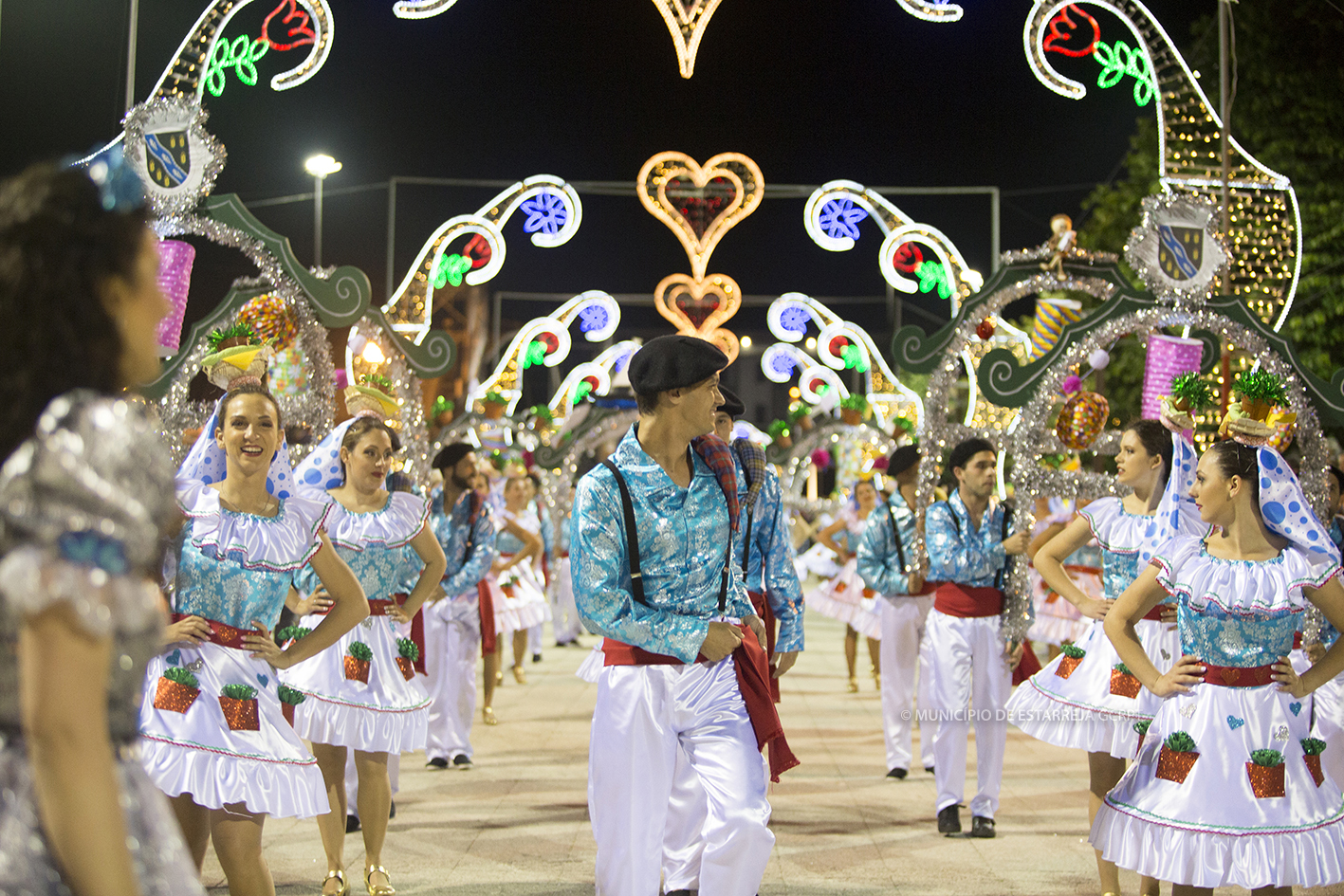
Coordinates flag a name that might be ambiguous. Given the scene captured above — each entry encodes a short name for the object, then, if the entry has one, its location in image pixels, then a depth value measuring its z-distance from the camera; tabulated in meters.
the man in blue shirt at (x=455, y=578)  9.35
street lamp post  16.22
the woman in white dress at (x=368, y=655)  6.04
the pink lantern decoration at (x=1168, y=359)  8.80
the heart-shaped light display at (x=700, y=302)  14.19
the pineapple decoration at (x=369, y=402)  7.75
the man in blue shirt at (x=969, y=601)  7.85
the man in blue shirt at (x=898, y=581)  9.74
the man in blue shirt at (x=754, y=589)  5.44
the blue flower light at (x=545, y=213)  12.14
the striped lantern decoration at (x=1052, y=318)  12.06
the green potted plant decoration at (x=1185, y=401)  6.43
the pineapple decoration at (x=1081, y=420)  8.74
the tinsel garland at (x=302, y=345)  8.17
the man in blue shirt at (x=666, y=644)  4.05
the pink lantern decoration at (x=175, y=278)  7.80
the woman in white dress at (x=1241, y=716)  4.45
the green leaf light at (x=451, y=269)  11.52
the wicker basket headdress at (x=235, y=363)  6.22
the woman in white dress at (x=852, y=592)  13.74
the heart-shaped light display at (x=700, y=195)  13.02
